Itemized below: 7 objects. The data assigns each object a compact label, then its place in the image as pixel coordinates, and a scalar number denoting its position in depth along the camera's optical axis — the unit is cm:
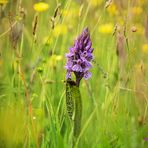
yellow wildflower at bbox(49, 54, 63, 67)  425
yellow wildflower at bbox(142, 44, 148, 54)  521
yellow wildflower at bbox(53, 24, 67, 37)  576
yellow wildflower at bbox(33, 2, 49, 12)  515
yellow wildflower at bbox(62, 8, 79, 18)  614
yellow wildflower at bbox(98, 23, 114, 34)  616
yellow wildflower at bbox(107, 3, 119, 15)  624
